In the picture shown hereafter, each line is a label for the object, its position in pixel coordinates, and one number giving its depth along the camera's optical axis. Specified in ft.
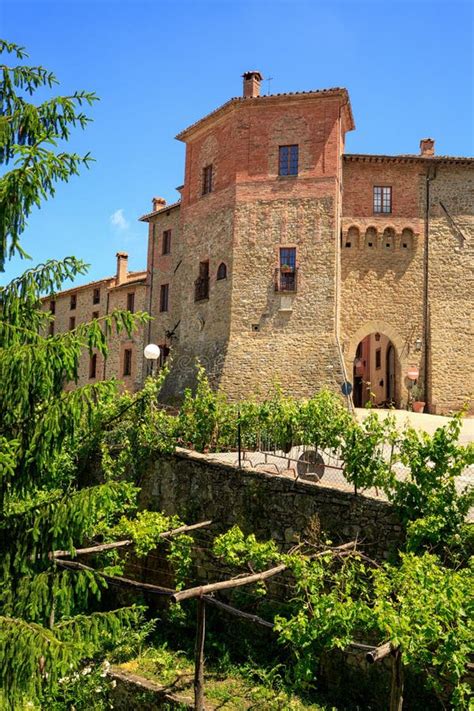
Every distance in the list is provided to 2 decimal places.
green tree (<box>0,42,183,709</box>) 19.90
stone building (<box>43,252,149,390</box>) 106.63
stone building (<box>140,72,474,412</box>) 74.02
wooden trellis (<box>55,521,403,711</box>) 21.11
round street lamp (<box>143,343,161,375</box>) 47.97
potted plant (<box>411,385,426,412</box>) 76.54
